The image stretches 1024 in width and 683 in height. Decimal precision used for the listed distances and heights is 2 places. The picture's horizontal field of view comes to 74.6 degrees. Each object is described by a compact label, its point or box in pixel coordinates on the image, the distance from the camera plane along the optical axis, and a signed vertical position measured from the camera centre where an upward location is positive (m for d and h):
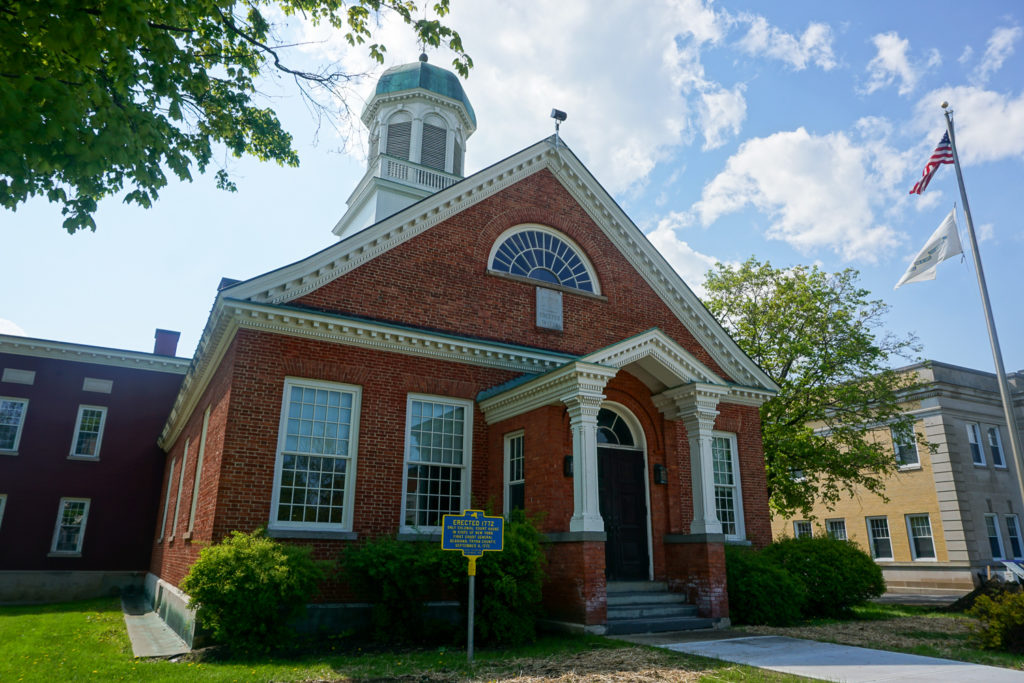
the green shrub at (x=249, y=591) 9.62 -0.76
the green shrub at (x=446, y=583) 10.38 -0.68
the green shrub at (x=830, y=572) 14.73 -0.67
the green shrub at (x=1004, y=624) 9.89 -1.17
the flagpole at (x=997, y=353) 13.05 +3.67
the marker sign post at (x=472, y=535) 9.09 +0.04
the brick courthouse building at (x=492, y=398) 12.03 +2.72
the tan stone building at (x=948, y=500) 25.90 +1.61
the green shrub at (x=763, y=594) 13.23 -1.04
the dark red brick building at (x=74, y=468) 22.73 +2.28
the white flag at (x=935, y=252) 14.49 +6.03
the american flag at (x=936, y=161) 14.92 +8.14
